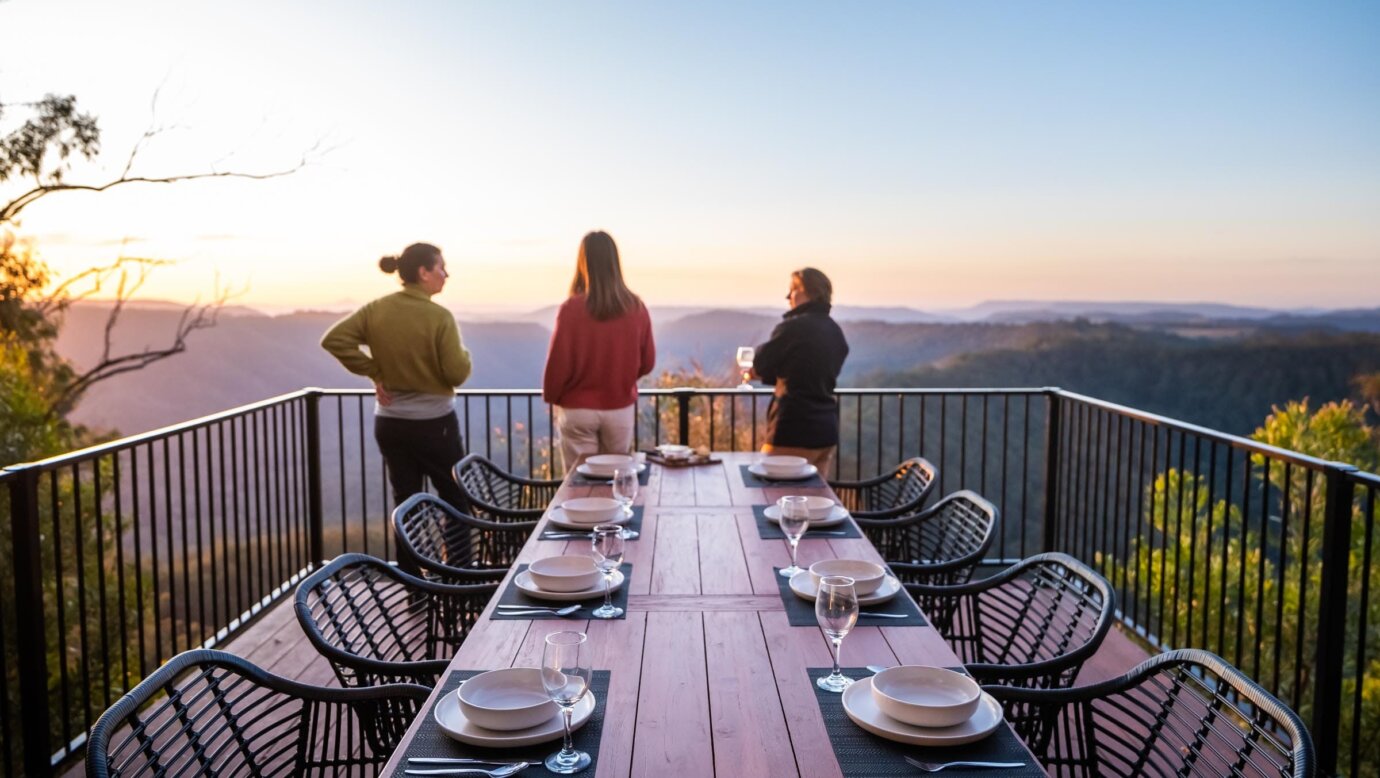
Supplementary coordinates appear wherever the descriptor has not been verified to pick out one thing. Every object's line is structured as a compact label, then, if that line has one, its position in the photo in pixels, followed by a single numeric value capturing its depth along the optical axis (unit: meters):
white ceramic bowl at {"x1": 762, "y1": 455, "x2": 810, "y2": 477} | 3.65
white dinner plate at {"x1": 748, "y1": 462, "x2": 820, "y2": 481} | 3.65
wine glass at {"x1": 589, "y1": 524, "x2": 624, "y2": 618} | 2.06
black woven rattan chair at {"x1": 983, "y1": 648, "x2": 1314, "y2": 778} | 1.38
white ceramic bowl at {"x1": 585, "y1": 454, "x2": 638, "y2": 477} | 3.71
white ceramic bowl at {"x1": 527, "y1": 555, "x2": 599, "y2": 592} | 2.16
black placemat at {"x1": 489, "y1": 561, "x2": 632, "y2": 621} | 2.07
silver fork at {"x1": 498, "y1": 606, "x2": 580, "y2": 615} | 2.07
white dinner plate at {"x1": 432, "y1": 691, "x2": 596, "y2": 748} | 1.42
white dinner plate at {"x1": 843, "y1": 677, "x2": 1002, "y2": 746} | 1.43
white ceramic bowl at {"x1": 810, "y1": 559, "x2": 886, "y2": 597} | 2.15
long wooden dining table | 1.42
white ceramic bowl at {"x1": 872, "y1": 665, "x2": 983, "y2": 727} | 1.46
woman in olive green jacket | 4.20
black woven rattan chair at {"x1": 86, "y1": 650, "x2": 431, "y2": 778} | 1.39
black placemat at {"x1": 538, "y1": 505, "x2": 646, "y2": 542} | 2.83
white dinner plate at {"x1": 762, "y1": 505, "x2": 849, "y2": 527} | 2.88
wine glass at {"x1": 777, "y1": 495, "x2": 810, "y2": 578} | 2.31
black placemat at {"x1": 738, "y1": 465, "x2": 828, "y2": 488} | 3.58
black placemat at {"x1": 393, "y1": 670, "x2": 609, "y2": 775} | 1.40
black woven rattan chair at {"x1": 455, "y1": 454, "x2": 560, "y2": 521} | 3.60
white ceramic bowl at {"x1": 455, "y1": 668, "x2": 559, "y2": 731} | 1.45
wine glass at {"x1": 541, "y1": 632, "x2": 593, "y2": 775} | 1.34
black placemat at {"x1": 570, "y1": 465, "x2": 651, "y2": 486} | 3.62
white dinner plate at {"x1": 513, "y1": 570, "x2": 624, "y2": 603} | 2.13
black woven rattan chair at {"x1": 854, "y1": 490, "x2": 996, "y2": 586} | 2.79
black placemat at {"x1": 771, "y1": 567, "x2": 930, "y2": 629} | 2.02
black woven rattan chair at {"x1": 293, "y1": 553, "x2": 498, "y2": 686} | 1.96
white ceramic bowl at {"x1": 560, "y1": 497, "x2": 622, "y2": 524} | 2.88
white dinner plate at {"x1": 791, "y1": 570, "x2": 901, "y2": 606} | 2.11
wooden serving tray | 3.99
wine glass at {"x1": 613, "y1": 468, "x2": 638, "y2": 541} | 2.74
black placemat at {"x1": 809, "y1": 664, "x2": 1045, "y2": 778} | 1.37
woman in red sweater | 4.07
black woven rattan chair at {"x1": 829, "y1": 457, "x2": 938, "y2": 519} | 3.61
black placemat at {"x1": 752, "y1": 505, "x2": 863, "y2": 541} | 2.80
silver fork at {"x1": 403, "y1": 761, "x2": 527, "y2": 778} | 1.34
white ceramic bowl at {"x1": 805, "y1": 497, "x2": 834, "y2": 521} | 2.91
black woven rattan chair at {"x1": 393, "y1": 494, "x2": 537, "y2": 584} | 2.72
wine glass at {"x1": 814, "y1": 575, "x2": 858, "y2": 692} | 1.59
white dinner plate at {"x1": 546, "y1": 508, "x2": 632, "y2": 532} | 2.85
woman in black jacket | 4.41
